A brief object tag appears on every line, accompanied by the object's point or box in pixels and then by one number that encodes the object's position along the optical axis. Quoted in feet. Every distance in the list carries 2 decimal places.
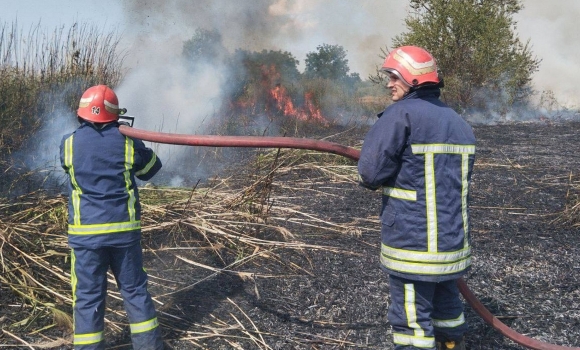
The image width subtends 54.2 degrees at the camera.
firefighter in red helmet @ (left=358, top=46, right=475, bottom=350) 9.06
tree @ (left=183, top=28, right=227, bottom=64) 42.96
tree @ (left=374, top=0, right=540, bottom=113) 59.57
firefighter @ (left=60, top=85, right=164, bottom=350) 10.25
